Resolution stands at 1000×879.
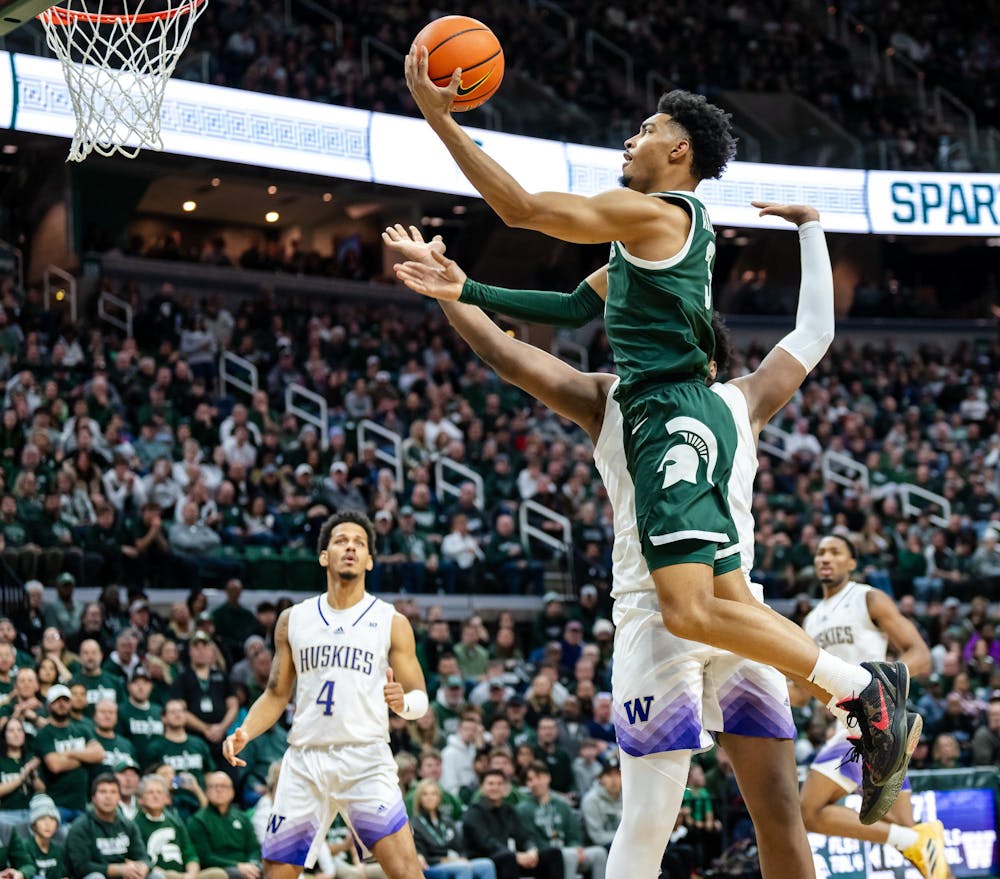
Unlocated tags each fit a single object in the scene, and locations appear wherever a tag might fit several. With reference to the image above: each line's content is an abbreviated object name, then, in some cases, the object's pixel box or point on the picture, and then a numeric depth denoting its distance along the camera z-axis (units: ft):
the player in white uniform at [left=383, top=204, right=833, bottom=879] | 14.87
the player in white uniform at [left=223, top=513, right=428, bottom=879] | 21.62
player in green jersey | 14.19
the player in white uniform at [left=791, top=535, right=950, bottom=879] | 24.68
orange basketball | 16.47
